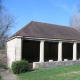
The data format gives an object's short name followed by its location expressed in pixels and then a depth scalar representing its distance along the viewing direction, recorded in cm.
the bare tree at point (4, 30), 3730
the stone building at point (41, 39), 1605
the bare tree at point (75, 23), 4708
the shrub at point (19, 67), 1407
